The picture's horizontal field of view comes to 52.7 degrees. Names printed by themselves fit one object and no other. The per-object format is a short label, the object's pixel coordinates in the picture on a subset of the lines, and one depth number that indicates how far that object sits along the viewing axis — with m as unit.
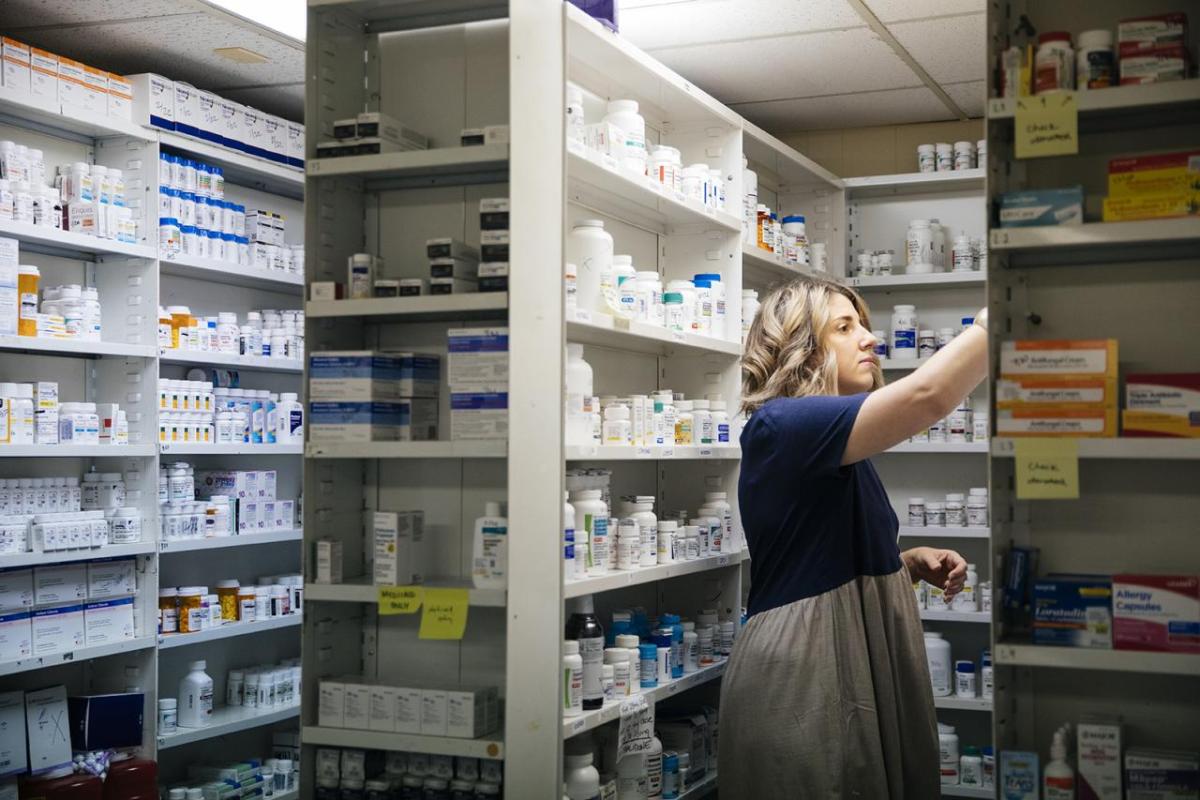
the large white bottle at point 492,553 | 3.09
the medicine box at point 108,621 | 4.91
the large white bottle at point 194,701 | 5.44
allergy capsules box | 2.38
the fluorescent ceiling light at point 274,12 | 4.53
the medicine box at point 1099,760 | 2.42
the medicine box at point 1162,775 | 2.36
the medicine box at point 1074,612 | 2.43
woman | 3.07
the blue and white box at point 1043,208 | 2.42
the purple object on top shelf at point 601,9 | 3.55
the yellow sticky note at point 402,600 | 3.10
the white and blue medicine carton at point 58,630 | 4.68
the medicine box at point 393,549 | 3.16
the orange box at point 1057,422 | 2.40
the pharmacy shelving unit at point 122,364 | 4.83
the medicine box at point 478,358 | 3.08
